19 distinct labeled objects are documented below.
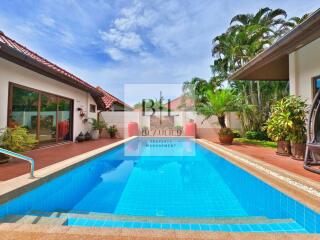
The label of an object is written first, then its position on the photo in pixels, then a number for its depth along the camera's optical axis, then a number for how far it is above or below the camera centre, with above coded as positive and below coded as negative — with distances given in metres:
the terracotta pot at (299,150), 6.57 -0.81
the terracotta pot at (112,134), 16.58 -0.76
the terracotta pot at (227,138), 11.98 -0.78
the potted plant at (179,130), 18.61 -0.50
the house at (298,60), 5.33 +2.26
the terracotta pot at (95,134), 15.30 -0.71
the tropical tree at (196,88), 24.00 +4.24
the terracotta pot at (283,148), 7.34 -0.81
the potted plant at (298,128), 6.64 -0.11
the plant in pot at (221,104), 12.69 +1.22
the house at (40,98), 7.35 +1.23
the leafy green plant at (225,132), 11.99 -0.43
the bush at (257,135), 14.59 -0.74
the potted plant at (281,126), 6.79 -0.05
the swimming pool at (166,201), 3.08 -1.48
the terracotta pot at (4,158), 5.79 -0.94
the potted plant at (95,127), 15.34 -0.21
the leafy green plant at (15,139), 6.21 -0.46
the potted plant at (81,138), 13.04 -0.85
